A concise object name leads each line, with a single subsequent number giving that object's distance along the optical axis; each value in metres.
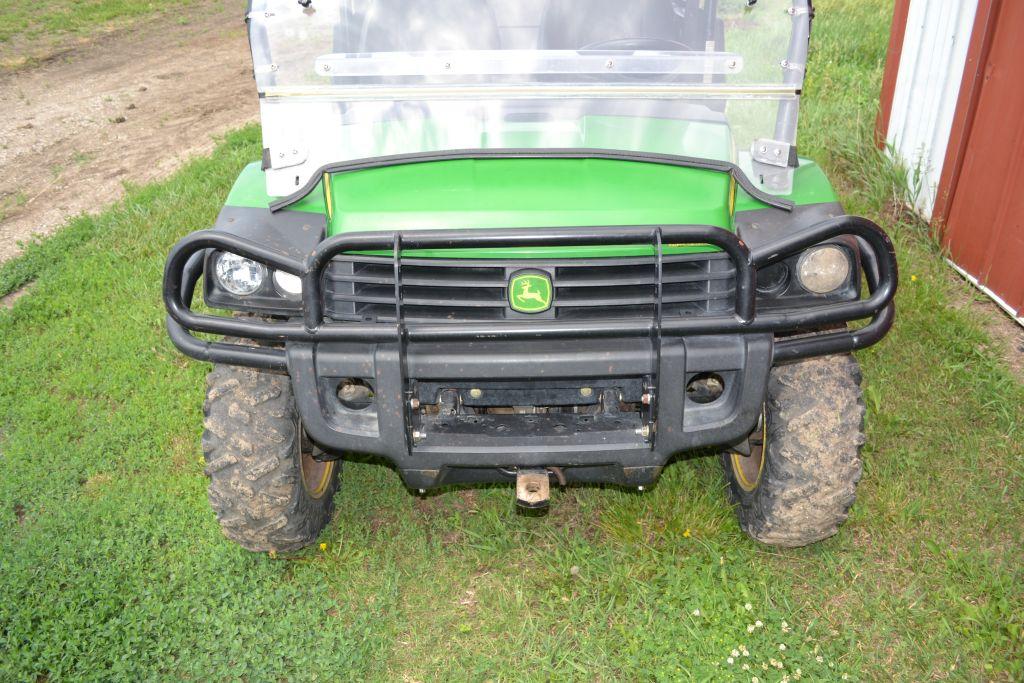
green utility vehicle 2.75
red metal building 5.07
